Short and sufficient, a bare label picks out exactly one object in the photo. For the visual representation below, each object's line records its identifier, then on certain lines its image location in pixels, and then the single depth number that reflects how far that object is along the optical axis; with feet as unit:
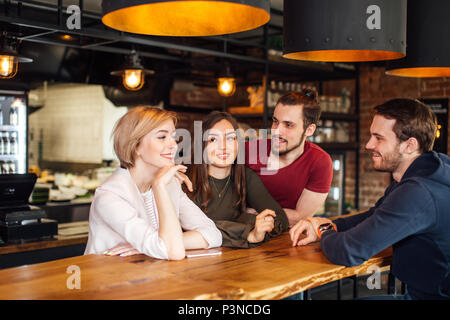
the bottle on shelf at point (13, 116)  17.48
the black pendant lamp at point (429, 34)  8.25
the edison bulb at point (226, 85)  18.34
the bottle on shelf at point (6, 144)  17.33
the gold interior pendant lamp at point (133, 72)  14.99
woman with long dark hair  8.46
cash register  12.32
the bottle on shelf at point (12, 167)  17.52
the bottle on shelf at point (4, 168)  17.38
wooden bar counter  4.96
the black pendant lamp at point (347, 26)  6.69
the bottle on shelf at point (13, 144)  17.47
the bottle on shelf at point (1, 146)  17.26
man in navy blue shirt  6.14
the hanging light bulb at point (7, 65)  12.71
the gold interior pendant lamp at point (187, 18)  5.81
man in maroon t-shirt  9.91
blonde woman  6.41
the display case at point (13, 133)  17.30
